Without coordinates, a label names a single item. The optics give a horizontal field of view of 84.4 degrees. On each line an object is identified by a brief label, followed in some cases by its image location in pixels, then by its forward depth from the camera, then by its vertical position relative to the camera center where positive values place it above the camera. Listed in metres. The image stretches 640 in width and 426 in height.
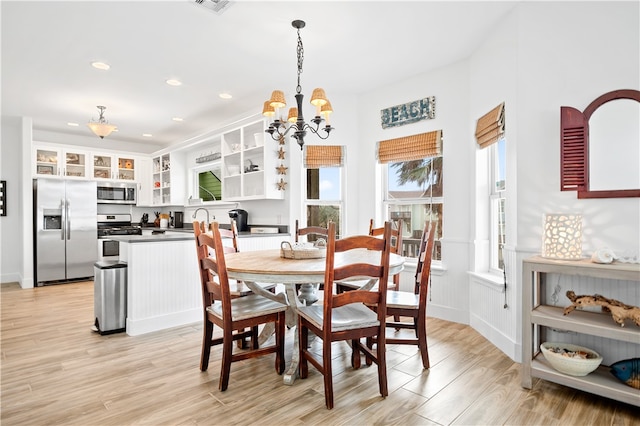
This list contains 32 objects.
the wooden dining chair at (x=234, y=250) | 2.87 -0.34
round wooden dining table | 2.06 -0.35
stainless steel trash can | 3.27 -0.79
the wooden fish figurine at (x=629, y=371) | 1.97 -0.92
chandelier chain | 3.10 +1.48
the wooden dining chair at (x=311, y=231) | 3.43 -0.18
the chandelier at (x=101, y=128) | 4.69 +1.15
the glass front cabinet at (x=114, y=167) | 6.60 +0.89
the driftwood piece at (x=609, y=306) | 1.95 -0.55
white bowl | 2.06 -0.89
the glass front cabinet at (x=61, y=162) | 5.98 +0.89
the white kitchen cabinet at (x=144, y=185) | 7.14 +0.56
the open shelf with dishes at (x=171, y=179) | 6.49 +0.62
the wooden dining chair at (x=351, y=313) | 1.98 -0.61
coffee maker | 4.94 -0.08
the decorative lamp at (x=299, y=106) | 2.63 +0.83
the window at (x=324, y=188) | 4.45 +0.32
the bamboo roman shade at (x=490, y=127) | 2.92 +0.74
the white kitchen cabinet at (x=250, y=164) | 4.43 +0.67
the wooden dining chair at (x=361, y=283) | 2.86 -0.63
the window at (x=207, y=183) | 6.03 +0.53
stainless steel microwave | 6.68 +0.39
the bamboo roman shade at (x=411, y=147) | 3.80 +0.73
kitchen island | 3.28 -0.68
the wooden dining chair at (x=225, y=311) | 2.19 -0.65
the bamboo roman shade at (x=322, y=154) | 4.44 +0.73
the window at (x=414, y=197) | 3.94 +0.18
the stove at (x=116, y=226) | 6.52 -0.25
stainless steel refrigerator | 5.61 -0.27
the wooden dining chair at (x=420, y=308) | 2.43 -0.67
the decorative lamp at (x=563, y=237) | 2.23 -0.16
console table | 1.94 -0.66
